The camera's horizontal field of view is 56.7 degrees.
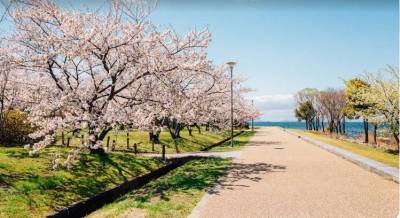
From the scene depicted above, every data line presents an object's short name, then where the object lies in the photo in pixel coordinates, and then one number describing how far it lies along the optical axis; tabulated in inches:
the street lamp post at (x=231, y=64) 1226.0
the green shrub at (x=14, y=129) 885.2
